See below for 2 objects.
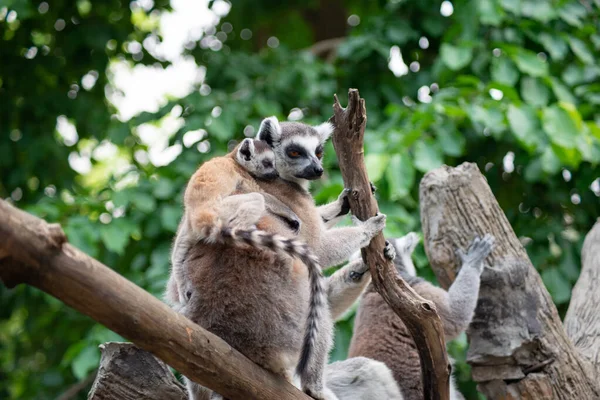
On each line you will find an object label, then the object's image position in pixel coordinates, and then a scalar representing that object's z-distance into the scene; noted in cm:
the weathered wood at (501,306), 493
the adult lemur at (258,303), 369
